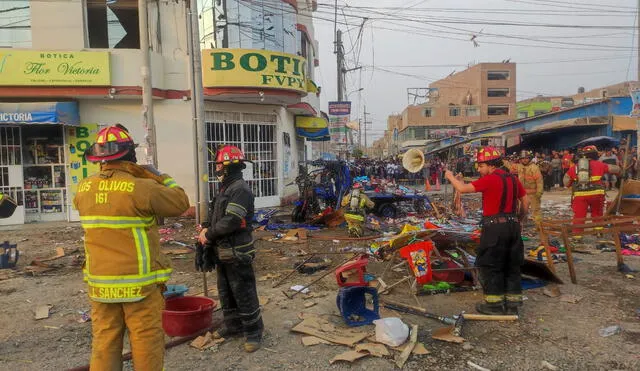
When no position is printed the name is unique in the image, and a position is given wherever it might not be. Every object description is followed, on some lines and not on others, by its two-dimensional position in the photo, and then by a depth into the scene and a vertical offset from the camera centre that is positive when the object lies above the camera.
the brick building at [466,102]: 68.19 +9.48
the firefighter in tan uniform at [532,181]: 10.16 -0.50
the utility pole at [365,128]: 76.48 +5.60
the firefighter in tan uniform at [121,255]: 2.89 -0.56
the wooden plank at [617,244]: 6.49 -1.26
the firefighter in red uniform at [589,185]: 8.78 -0.53
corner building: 11.55 +2.08
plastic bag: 4.33 -1.63
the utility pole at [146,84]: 9.90 +1.79
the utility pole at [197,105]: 10.46 +1.42
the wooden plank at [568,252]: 6.14 -1.26
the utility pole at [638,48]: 16.44 +3.89
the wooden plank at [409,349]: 4.00 -1.72
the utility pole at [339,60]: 24.95 +5.67
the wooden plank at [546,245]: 6.11 -1.18
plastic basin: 4.43 -1.46
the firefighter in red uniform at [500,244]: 4.99 -0.93
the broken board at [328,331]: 4.45 -1.71
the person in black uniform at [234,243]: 4.23 -0.73
